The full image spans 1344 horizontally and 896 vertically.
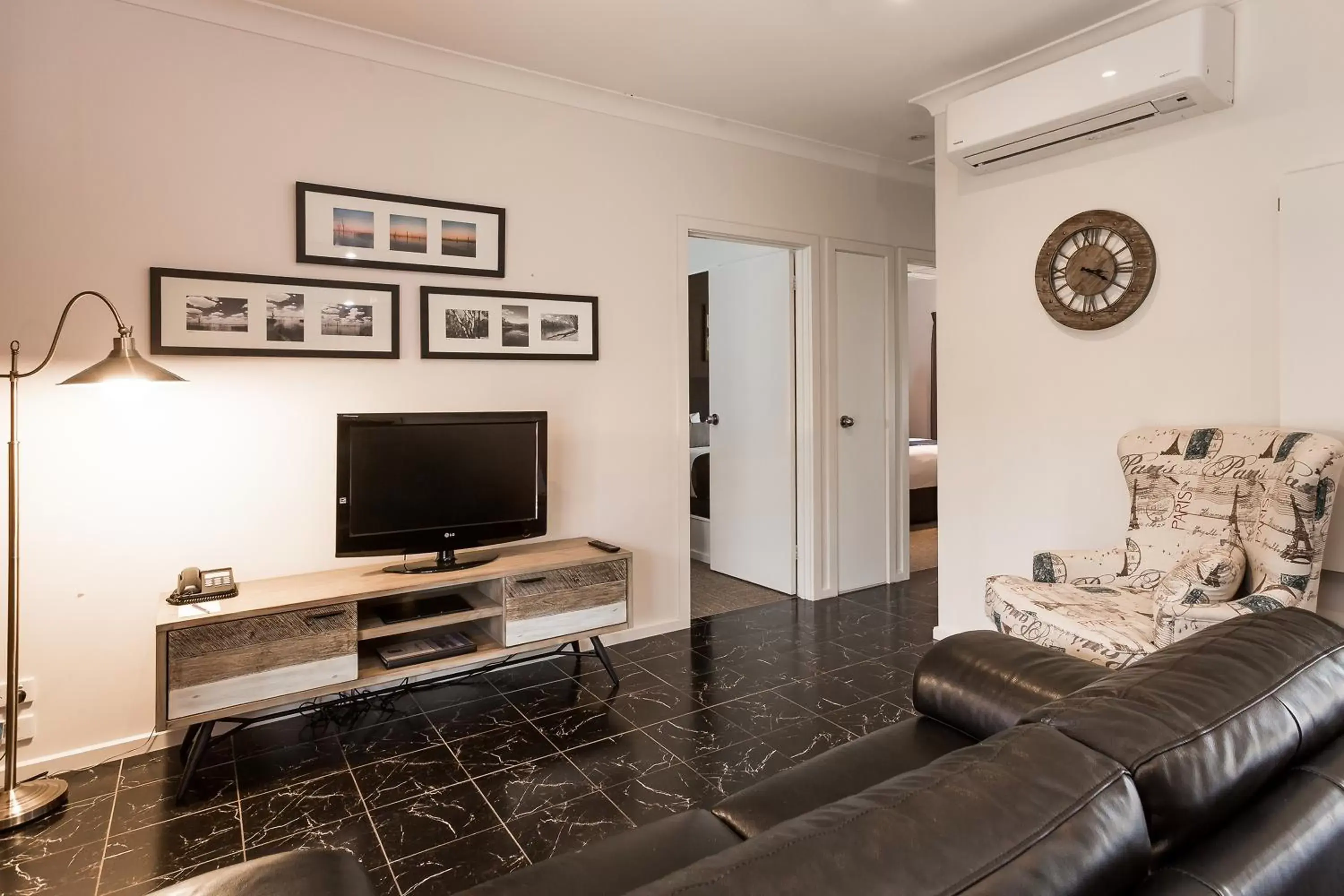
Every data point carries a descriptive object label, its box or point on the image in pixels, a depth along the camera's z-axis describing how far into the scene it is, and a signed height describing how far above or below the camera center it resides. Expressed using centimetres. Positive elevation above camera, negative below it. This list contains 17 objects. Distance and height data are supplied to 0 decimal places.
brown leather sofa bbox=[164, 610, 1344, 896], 64 -33
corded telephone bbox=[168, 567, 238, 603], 257 -44
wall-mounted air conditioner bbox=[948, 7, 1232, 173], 269 +135
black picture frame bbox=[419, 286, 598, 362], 327 +57
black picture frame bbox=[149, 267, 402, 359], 272 +56
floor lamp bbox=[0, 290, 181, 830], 226 -54
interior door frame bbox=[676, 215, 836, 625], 450 +20
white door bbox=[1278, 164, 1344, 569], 255 +49
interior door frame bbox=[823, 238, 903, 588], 490 +28
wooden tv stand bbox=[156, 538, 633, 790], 242 -61
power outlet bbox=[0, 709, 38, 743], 255 -89
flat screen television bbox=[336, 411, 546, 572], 289 -12
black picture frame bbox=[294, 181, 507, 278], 299 +90
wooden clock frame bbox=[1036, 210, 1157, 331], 305 +74
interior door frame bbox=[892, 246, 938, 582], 494 +53
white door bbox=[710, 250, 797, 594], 466 +19
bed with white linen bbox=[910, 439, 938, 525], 685 -29
